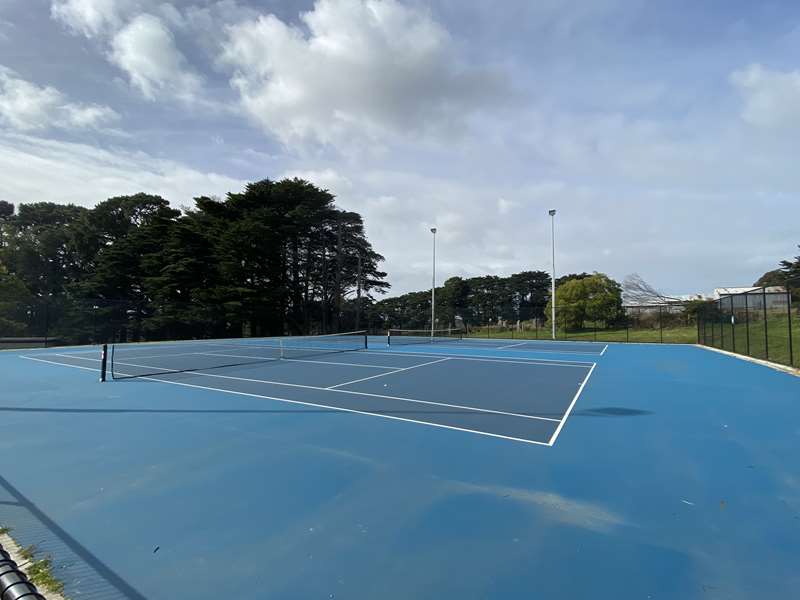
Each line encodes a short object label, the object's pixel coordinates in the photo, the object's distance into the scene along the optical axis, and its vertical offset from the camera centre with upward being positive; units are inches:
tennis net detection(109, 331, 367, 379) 536.1 -68.9
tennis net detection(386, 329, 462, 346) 1587.4 -67.1
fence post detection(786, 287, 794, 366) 482.5 +14.1
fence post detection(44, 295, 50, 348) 1042.1 -14.9
